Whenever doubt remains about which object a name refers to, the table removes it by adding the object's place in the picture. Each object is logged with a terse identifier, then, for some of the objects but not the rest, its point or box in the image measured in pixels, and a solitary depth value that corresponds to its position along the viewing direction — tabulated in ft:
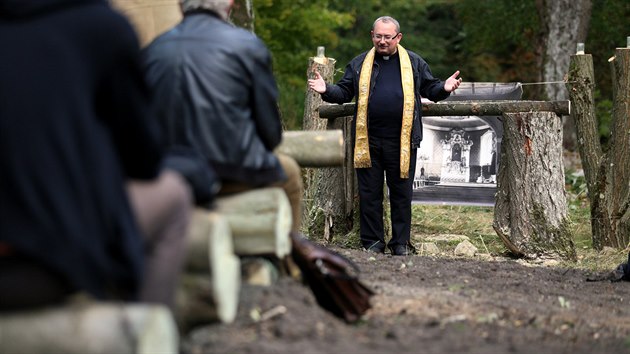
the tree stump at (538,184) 36.88
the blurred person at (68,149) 13.39
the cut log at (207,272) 16.12
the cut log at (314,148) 24.34
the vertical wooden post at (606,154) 38.37
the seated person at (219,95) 20.43
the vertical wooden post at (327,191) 39.60
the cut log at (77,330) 13.85
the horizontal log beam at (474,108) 36.88
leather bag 20.40
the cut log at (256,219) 20.48
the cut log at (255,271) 20.67
